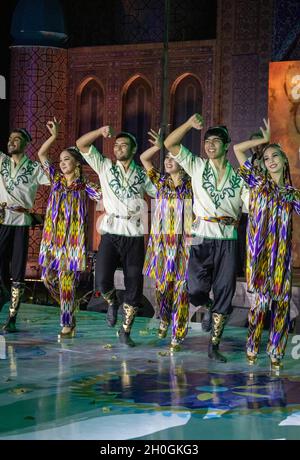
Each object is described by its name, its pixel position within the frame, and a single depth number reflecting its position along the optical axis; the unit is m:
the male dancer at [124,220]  11.27
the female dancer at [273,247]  9.97
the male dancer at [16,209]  11.97
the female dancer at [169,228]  11.55
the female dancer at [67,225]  11.67
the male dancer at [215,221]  10.35
